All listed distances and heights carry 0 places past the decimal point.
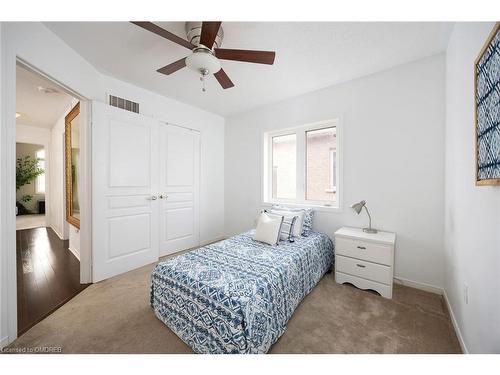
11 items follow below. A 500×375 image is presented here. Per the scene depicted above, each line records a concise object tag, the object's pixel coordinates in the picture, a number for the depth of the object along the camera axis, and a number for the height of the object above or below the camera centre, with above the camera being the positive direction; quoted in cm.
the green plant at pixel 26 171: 619 +43
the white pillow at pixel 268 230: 238 -54
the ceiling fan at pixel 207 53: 151 +109
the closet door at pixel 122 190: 245 -7
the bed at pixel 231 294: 130 -82
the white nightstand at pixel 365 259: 210 -81
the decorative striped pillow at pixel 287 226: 252 -52
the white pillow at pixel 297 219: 262 -44
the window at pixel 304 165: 306 +35
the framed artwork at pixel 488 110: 93 +39
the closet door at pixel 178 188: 321 -4
